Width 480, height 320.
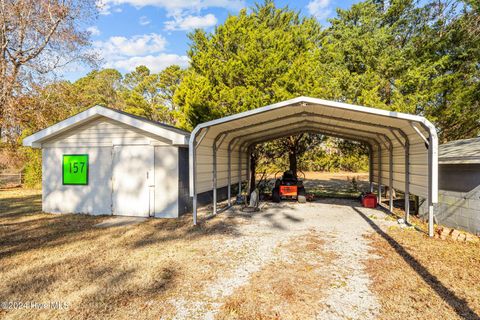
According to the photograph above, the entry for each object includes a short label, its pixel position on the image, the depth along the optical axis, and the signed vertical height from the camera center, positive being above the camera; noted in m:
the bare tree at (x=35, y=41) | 10.95 +5.43
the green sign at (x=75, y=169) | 7.97 -0.30
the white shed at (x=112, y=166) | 7.36 -0.18
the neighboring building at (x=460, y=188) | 5.56 -0.61
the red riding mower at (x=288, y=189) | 9.90 -1.10
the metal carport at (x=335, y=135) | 5.59 +0.66
